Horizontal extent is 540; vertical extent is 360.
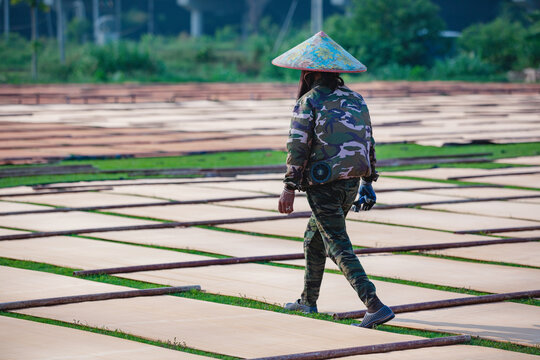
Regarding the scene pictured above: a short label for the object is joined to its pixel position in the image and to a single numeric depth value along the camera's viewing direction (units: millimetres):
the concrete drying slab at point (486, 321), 11156
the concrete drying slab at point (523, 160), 29008
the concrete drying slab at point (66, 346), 10117
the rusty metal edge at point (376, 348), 10008
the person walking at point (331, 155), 11328
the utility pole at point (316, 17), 89312
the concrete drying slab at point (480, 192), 22469
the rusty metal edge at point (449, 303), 11922
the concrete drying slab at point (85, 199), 21203
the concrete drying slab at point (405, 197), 21631
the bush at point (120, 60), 88437
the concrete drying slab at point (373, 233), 17094
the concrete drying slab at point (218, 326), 10625
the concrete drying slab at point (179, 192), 22156
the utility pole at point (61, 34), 88437
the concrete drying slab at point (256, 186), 23187
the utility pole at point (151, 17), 126862
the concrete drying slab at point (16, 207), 20297
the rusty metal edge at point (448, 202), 20844
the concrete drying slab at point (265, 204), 20719
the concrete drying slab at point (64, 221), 18391
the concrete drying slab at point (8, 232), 17591
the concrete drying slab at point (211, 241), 16328
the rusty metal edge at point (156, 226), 17375
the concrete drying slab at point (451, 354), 10180
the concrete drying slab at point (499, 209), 19812
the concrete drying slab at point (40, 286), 12961
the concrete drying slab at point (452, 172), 26072
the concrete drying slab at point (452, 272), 13758
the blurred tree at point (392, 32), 97062
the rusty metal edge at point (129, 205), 19969
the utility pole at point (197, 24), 123750
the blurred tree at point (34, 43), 81281
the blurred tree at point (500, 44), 92875
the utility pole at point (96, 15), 120462
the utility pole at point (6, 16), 111344
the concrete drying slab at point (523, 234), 17844
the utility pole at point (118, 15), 124162
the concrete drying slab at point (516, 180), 24344
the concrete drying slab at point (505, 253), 15570
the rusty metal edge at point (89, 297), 12297
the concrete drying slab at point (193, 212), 19453
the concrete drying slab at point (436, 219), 18703
